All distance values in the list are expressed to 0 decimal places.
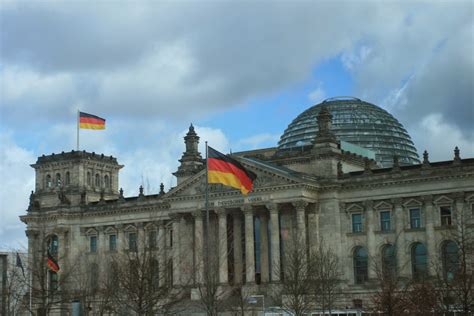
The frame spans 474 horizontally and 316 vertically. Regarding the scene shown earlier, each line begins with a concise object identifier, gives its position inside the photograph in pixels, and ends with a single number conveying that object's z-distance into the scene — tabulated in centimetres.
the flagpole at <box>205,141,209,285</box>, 6334
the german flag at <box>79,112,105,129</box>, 10881
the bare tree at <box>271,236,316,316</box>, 7650
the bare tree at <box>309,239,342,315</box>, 8100
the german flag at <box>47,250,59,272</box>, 8975
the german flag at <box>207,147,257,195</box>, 6569
